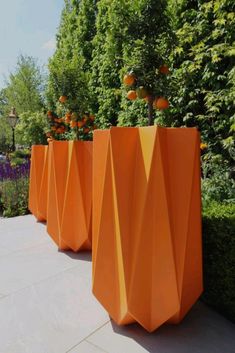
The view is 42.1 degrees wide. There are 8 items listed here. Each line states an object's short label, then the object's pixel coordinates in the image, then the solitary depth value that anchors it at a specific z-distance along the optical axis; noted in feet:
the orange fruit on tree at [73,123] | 13.93
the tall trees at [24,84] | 53.31
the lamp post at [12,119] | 37.36
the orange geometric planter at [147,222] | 6.16
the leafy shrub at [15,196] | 19.54
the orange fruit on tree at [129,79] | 7.88
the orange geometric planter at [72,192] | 11.12
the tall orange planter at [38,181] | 15.88
